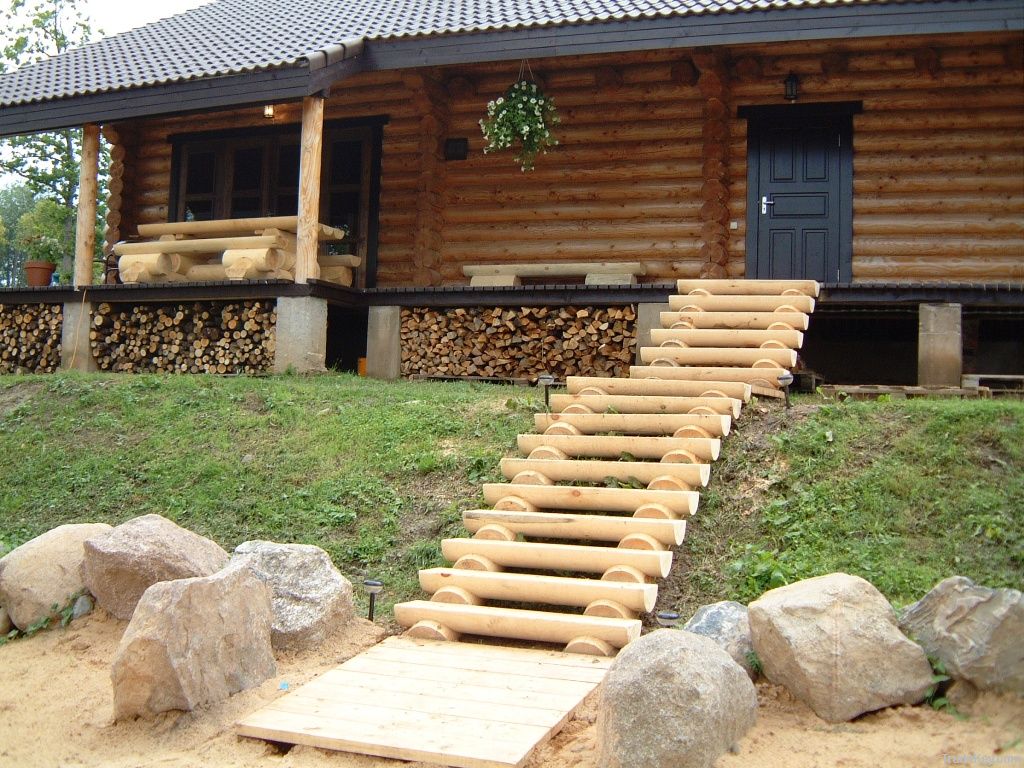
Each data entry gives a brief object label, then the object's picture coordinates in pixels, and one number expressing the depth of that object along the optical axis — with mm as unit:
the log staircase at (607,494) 5531
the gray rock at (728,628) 4621
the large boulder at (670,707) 3797
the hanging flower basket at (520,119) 11766
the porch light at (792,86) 11695
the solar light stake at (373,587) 5598
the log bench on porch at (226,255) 11766
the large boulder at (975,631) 3912
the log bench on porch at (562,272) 11938
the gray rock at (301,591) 5438
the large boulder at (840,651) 4168
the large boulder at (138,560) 5621
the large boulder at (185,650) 4645
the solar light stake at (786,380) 7443
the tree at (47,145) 26125
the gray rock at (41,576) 6004
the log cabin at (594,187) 10812
